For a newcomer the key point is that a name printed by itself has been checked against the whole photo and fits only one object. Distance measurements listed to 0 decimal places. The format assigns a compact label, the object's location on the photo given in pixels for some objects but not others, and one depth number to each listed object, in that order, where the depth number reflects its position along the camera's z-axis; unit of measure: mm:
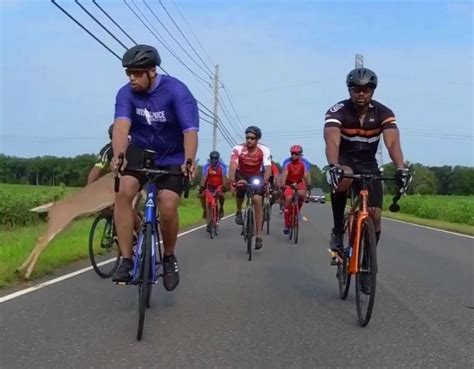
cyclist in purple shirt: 5305
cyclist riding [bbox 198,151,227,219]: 15727
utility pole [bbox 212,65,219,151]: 51781
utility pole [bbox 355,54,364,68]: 62312
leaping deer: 8047
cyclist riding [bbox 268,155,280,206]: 12881
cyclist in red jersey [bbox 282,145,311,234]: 14312
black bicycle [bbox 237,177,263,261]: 10694
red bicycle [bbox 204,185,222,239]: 15172
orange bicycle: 5488
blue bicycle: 4891
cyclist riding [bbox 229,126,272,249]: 11133
